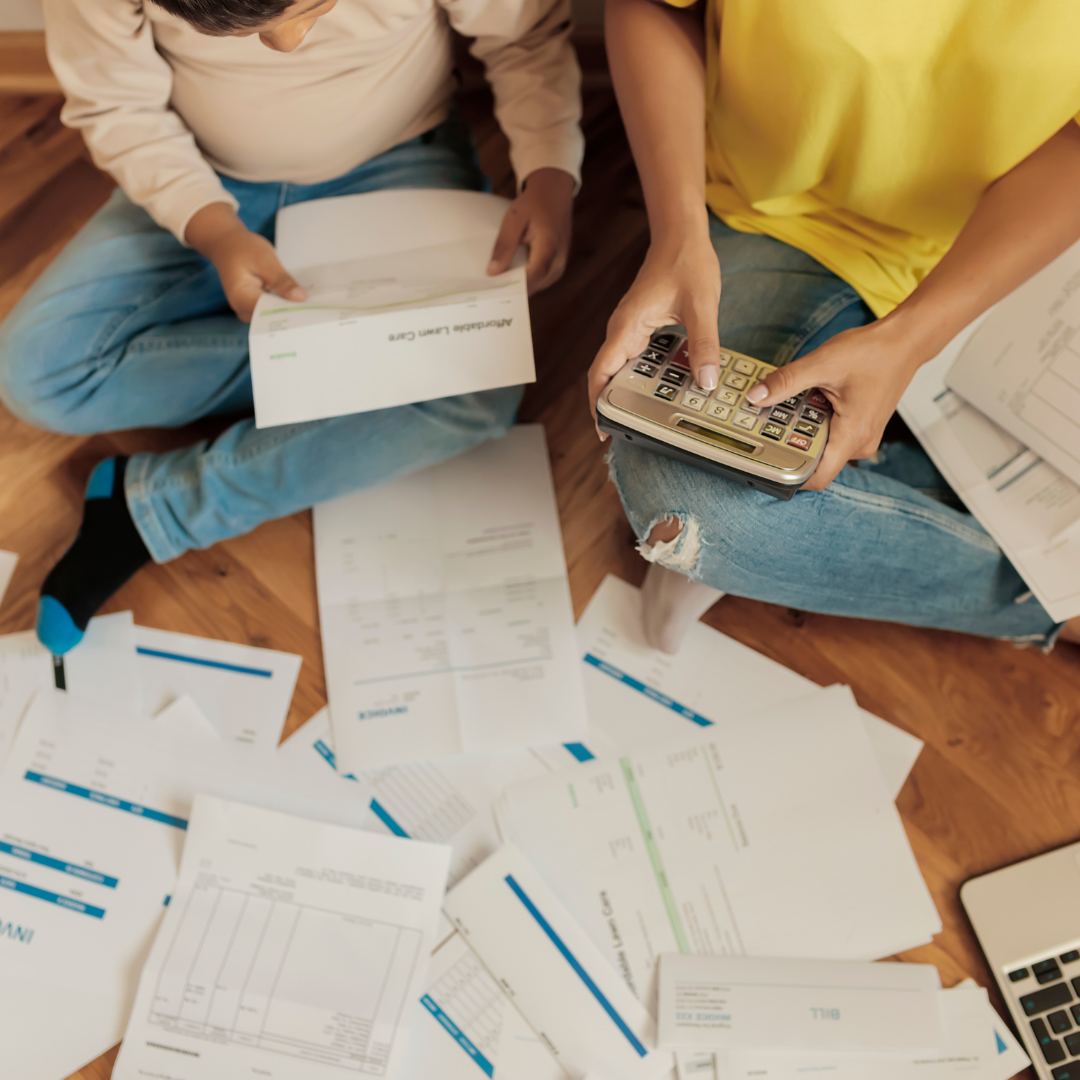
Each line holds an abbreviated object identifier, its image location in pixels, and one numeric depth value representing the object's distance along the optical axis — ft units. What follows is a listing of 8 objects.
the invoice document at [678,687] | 2.50
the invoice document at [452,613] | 2.51
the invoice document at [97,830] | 2.26
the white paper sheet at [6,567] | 2.71
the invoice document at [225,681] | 2.52
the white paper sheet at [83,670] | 2.54
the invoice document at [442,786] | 2.39
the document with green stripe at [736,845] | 2.28
